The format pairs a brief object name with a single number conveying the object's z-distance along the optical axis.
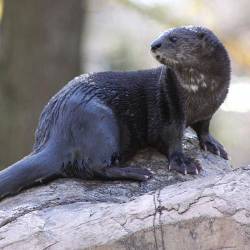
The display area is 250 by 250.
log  6.04
